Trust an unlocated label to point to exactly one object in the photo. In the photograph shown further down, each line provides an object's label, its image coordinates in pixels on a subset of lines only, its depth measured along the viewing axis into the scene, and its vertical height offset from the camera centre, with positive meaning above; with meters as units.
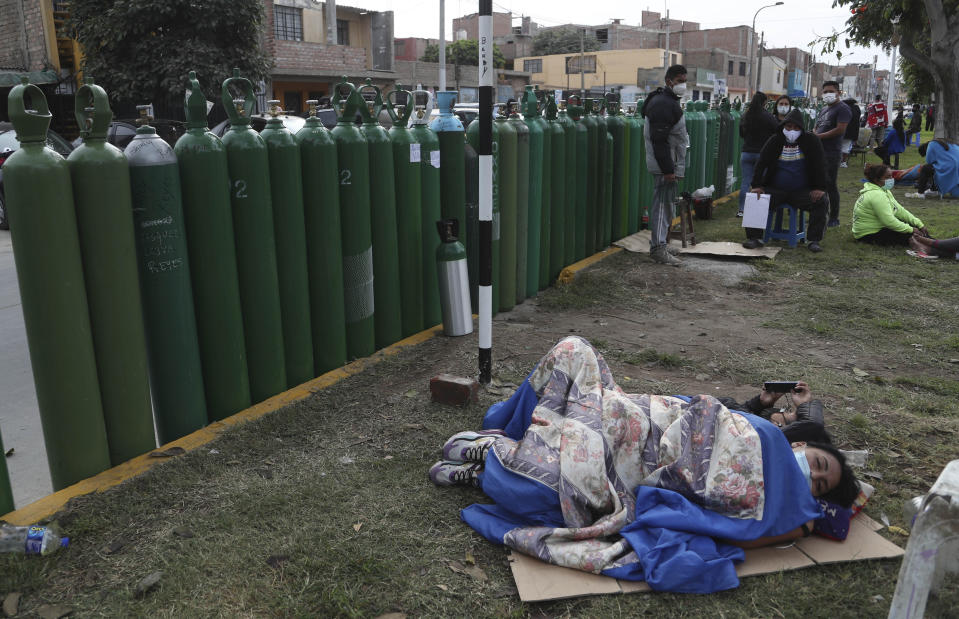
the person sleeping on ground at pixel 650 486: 2.72 -1.38
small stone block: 4.21 -1.49
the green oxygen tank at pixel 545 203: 6.68 -0.73
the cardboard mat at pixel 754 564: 2.66 -1.62
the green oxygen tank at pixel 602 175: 7.86 -0.57
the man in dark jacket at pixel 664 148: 7.91 -0.28
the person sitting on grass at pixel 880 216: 8.87 -1.13
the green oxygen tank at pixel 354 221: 4.59 -0.61
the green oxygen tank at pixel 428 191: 5.26 -0.49
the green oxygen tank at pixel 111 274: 3.15 -0.65
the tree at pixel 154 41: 17.44 +1.92
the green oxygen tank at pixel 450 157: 5.48 -0.26
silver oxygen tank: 5.26 -1.11
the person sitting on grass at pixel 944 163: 13.28 -0.74
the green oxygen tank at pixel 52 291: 2.96 -0.68
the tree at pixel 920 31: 16.12 +2.13
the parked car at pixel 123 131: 11.85 -0.13
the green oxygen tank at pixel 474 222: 5.73 -0.76
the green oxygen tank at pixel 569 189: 7.07 -0.65
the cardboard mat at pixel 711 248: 8.62 -1.49
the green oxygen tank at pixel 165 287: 3.44 -0.77
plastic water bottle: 2.76 -1.52
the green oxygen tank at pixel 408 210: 5.09 -0.60
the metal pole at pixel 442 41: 27.36 +3.06
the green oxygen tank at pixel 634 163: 8.91 -0.51
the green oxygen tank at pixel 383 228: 4.83 -0.69
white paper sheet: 8.83 -1.03
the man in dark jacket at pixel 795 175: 8.70 -0.63
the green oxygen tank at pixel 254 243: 3.91 -0.64
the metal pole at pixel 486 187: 4.11 -0.37
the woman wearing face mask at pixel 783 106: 10.79 +0.22
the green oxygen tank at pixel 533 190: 6.42 -0.59
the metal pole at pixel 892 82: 34.26 +1.86
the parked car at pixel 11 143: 10.79 -0.29
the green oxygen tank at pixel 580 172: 7.34 -0.50
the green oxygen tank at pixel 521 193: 6.16 -0.59
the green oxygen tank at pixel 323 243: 4.37 -0.71
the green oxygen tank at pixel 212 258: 3.68 -0.68
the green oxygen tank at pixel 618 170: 8.38 -0.55
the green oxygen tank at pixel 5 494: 2.99 -1.47
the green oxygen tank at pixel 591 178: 7.62 -0.58
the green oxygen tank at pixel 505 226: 5.96 -0.83
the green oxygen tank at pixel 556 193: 6.82 -0.66
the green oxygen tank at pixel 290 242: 4.14 -0.67
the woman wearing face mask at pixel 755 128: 10.32 -0.09
